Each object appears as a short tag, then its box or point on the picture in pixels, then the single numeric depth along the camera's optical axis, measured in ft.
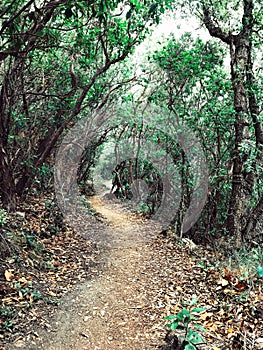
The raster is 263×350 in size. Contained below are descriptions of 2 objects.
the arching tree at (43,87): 15.46
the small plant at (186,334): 8.27
